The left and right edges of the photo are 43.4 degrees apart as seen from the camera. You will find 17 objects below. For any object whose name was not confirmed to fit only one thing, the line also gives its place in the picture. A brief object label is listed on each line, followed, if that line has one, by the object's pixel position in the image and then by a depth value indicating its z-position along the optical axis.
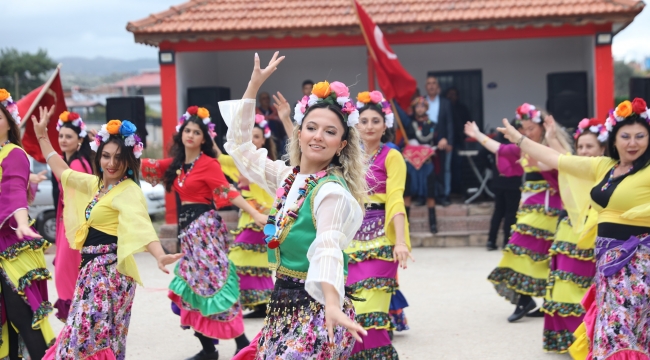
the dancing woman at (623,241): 4.90
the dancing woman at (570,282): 6.34
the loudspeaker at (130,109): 10.52
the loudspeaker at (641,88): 11.54
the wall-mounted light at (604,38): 13.14
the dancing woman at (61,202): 6.52
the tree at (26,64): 33.03
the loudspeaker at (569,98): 13.22
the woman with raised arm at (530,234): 7.31
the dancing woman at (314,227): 3.27
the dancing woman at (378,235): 5.54
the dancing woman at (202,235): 6.27
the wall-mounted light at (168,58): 13.84
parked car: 13.01
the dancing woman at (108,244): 4.80
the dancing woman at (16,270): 5.28
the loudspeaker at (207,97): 13.78
